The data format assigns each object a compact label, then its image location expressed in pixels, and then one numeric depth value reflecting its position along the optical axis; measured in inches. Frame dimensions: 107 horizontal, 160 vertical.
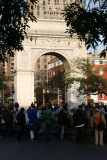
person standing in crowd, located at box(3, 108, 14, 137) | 664.4
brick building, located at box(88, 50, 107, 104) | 2687.0
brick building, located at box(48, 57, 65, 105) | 2934.8
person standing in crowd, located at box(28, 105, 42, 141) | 619.2
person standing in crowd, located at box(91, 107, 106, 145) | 563.5
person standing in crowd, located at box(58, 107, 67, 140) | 628.7
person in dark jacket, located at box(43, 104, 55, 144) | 584.7
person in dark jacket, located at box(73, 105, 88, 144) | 578.2
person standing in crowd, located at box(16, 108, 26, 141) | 622.0
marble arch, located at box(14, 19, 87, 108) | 1636.3
